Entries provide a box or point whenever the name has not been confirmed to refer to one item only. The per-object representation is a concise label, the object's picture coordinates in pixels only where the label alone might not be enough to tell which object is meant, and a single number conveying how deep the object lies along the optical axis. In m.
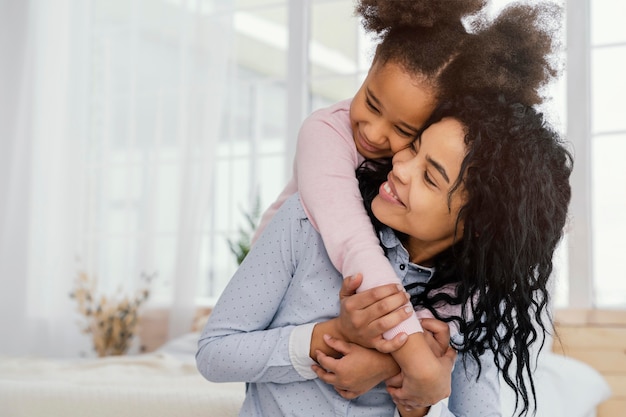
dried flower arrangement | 3.92
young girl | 1.15
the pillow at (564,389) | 2.07
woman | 1.12
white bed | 1.80
